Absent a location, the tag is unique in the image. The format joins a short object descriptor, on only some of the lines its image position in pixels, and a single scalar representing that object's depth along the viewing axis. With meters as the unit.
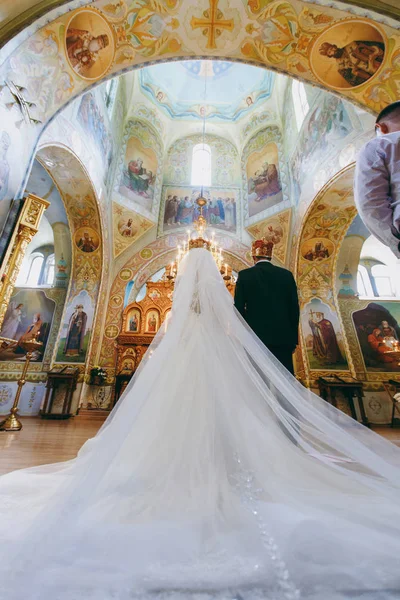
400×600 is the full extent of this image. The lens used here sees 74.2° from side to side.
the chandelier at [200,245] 6.71
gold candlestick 4.52
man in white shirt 1.52
